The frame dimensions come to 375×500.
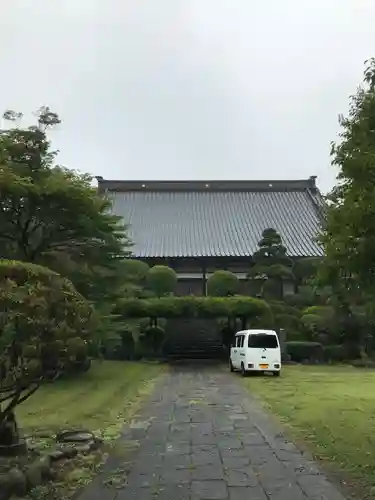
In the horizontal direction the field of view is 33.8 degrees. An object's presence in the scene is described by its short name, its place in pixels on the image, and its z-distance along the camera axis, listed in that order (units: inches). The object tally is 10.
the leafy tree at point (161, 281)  1070.4
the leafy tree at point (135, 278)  712.4
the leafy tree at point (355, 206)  251.6
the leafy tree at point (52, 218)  574.6
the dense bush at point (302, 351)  1031.1
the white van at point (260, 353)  794.8
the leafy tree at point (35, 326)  207.7
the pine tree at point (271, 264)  1107.9
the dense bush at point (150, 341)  1080.2
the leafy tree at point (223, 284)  1096.2
